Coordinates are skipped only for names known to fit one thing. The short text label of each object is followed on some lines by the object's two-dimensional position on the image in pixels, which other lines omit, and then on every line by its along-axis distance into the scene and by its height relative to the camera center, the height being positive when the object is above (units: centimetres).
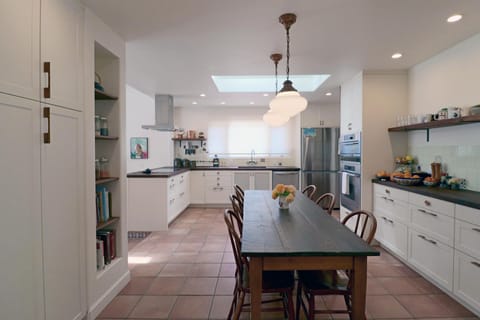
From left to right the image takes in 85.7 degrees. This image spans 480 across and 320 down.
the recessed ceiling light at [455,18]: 218 +118
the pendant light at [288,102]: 242 +50
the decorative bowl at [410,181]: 304 -31
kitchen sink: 616 -28
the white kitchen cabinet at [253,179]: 596 -55
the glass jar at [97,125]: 233 +28
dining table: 146 -54
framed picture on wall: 645 +18
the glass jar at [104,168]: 248 -13
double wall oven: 374 -23
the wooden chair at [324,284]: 169 -87
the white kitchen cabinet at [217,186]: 598 -71
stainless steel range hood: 514 +86
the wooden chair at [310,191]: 350 -52
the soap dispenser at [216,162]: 643 -17
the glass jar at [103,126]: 241 +27
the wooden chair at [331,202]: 266 -50
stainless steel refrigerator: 571 -11
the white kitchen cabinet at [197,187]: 598 -74
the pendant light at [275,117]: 293 +44
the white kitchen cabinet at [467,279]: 203 -101
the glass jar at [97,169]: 237 -13
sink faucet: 658 -10
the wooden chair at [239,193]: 342 -52
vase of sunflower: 247 -38
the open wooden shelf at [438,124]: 237 +34
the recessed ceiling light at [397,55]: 303 +119
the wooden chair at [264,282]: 170 -86
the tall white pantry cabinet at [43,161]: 136 -4
